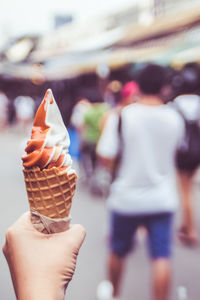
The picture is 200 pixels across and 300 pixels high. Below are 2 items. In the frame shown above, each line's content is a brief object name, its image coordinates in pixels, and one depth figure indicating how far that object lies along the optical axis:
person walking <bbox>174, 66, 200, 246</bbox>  4.07
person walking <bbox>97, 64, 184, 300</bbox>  2.65
